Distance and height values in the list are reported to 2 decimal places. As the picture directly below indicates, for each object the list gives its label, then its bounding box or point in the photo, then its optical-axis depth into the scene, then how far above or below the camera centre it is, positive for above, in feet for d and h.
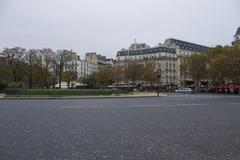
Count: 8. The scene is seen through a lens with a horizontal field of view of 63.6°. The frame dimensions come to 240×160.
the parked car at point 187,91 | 142.96 -4.32
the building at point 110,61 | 334.14 +43.10
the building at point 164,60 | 232.70 +30.85
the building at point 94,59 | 313.98 +44.18
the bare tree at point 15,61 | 126.38 +15.97
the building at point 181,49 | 240.71 +47.60
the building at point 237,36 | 187.87 +48.14
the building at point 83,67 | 284.02 +28.91
